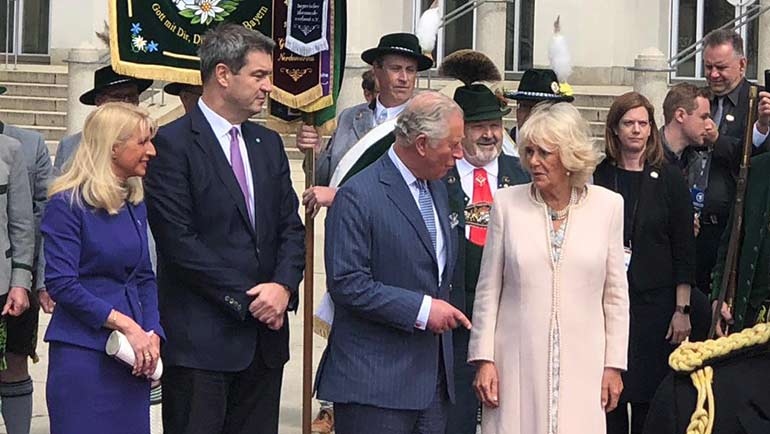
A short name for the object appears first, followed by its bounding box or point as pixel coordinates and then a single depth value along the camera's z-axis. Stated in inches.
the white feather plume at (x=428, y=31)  336.0
